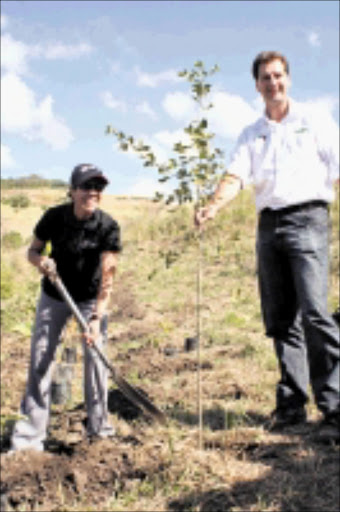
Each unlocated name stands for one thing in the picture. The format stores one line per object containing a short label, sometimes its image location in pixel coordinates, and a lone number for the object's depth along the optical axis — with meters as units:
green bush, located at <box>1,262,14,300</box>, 10.02
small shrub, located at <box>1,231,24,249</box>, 16.47
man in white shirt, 3.45
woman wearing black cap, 3.60
